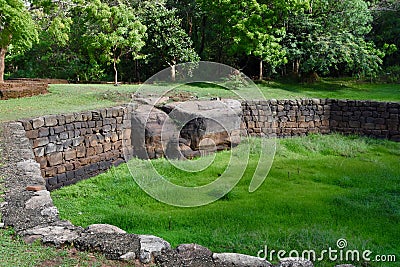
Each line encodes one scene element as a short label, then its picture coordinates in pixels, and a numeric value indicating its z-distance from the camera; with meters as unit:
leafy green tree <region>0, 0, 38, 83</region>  10.95
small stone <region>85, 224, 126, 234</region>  3.19
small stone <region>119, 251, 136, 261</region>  2.83
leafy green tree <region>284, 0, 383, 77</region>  13.05
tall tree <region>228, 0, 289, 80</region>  12.92
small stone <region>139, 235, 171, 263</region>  2.85
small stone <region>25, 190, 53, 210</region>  3.54
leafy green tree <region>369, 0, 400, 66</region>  16.86
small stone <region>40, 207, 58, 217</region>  3.40
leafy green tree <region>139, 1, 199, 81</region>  14.20
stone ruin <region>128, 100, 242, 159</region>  8.88
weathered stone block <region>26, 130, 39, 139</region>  6.90
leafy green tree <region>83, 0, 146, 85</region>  13.35
